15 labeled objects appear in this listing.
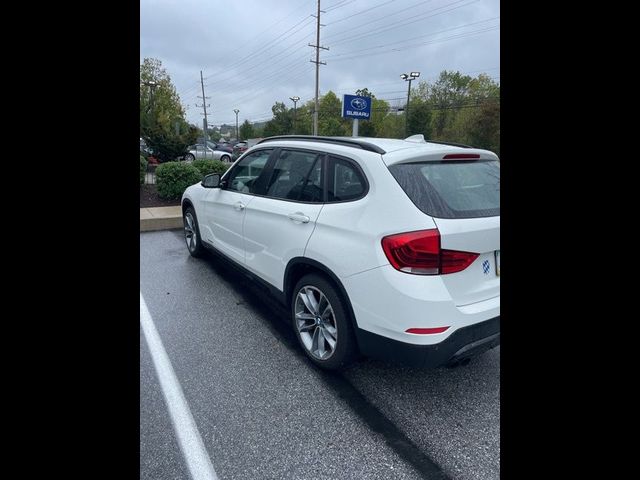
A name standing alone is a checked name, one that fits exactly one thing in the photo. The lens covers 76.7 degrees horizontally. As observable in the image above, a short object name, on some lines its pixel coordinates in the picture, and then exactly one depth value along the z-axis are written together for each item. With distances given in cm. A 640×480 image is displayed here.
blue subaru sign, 1173
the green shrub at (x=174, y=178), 926
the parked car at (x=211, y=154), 2539
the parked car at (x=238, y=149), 3056
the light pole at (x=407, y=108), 3777
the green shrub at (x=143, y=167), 1030
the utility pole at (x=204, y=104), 5830
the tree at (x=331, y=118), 5503
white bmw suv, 235
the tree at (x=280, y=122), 5862
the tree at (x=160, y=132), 1566
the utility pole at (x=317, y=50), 3688
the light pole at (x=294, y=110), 6018
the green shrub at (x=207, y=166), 973
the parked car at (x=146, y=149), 1563
